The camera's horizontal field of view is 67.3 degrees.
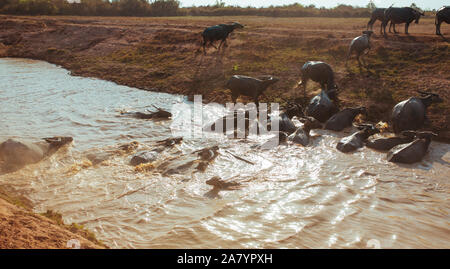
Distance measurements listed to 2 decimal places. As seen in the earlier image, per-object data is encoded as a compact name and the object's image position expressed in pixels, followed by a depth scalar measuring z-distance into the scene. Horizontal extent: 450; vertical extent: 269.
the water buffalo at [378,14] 15.97
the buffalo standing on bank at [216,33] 16.08
